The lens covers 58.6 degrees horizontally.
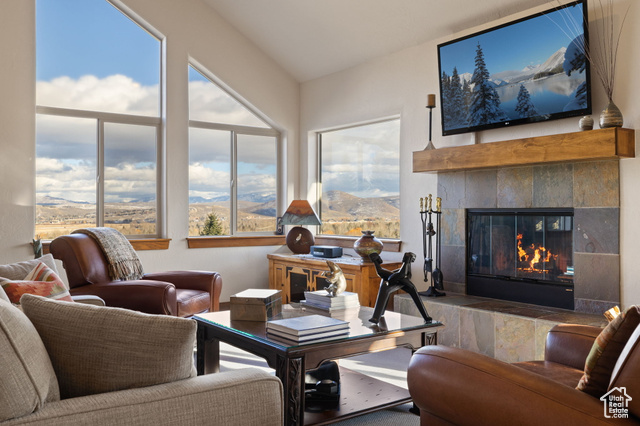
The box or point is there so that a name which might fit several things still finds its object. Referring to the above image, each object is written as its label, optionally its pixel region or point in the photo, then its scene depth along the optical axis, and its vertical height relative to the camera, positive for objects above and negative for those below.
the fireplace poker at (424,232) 4.75 -0.10
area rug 2.79 -0.96
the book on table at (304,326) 2.37 -0.44
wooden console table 4.82 -0.50
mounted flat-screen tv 3.76 +1.06
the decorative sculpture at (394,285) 2.73 -0.31
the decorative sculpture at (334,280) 3.19 -0.33
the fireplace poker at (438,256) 4.59 -0.30
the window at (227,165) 6.01 +0.63
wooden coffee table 2.27 -0.56
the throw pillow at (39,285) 2.35 -0.27
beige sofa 1.24 -0.34
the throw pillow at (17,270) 2.77 -0.23
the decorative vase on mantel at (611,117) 3.52 +0.63
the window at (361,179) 5.55 +0.44
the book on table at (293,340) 2.33 -0.49
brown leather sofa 1.45 -0.48
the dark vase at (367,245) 4.93 -0.21
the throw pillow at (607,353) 1.55 -0.37
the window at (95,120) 5.17 +0.98
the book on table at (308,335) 2.35 -0.48
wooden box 2.85 -0.43
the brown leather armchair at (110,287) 3.70 -0.42
